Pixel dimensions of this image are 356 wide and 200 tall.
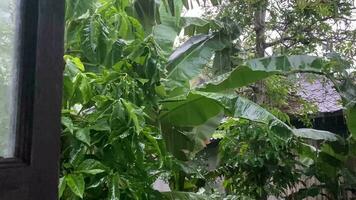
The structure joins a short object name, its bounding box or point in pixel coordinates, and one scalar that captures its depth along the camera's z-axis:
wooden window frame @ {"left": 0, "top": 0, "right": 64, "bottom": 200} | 0.83
